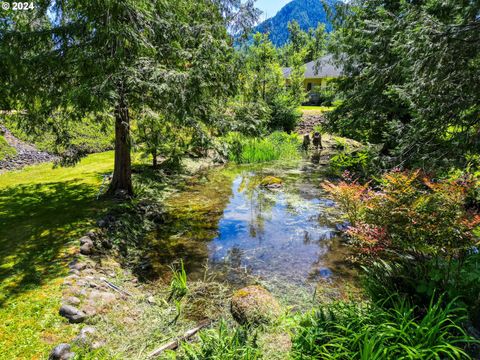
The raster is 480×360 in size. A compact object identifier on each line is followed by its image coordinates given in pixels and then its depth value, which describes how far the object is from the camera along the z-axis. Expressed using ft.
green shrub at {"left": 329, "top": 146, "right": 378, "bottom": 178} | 34.00
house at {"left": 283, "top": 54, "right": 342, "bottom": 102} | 135.54
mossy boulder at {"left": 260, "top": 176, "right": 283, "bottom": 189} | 39.88
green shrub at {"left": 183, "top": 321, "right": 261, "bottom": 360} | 11.40
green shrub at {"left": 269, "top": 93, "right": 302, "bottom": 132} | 82.07
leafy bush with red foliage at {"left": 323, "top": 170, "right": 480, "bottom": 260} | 12.46
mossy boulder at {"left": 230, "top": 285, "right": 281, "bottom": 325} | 14.51
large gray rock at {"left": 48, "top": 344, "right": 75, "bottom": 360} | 11.13
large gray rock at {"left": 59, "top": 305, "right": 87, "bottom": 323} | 13.33
